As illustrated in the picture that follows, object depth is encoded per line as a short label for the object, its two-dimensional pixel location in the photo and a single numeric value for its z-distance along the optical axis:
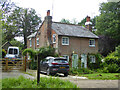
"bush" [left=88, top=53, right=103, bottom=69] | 15.04
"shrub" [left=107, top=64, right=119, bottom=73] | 12.72
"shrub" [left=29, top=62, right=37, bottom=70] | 12.97
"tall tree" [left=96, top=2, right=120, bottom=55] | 20.08
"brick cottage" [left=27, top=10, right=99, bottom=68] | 14.01
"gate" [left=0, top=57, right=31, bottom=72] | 10.62
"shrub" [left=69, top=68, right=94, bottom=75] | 10.91
